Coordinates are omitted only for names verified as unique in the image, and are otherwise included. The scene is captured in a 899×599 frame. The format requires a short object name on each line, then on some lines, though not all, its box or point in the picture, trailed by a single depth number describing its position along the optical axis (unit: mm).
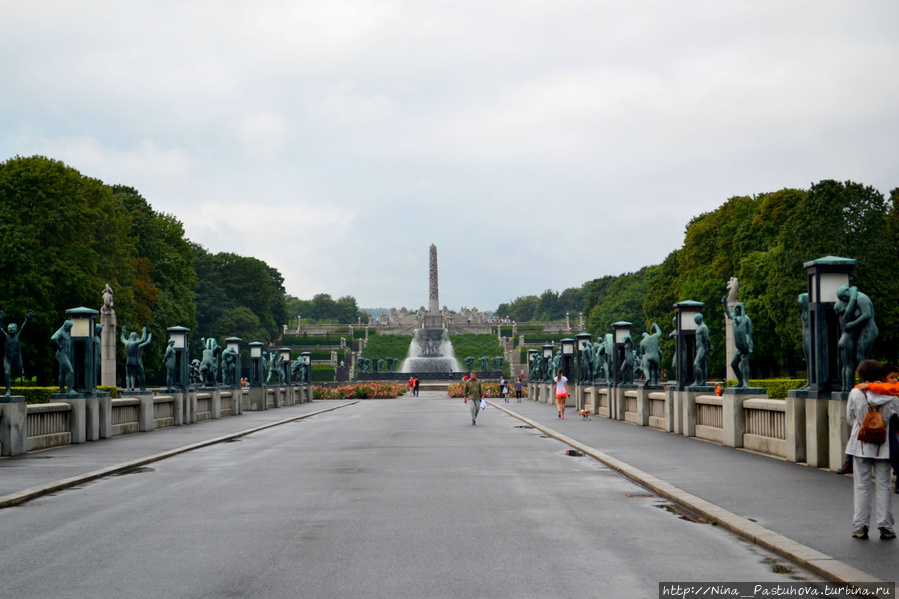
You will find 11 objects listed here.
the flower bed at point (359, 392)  74188
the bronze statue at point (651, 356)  32312
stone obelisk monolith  174275
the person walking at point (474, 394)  34438
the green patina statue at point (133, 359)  32250
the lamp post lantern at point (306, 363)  67831
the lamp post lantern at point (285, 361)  59031
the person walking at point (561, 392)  36875
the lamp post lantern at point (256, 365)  49875
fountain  120312
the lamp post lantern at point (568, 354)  51625
